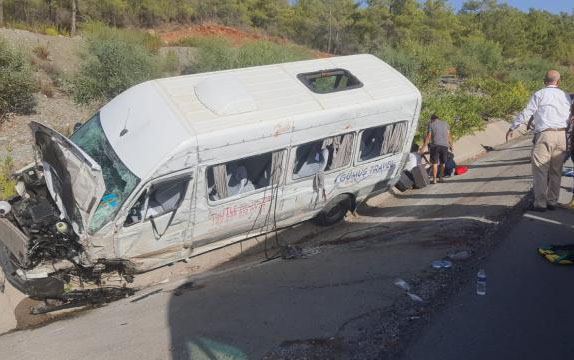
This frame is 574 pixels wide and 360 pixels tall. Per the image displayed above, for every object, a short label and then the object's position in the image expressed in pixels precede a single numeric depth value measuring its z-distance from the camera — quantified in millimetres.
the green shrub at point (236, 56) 17172
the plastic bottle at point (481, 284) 5438
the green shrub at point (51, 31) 25959
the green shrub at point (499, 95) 16719
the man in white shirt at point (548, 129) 7133
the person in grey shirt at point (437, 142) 10117
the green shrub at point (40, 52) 20781
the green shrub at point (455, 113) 13609
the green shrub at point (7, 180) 8219
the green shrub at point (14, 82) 13961
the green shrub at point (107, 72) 14844
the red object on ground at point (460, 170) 11047
